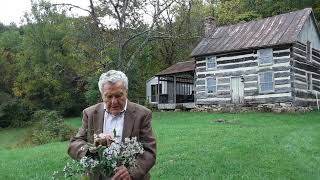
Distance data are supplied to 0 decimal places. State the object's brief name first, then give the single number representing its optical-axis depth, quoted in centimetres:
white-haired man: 411
